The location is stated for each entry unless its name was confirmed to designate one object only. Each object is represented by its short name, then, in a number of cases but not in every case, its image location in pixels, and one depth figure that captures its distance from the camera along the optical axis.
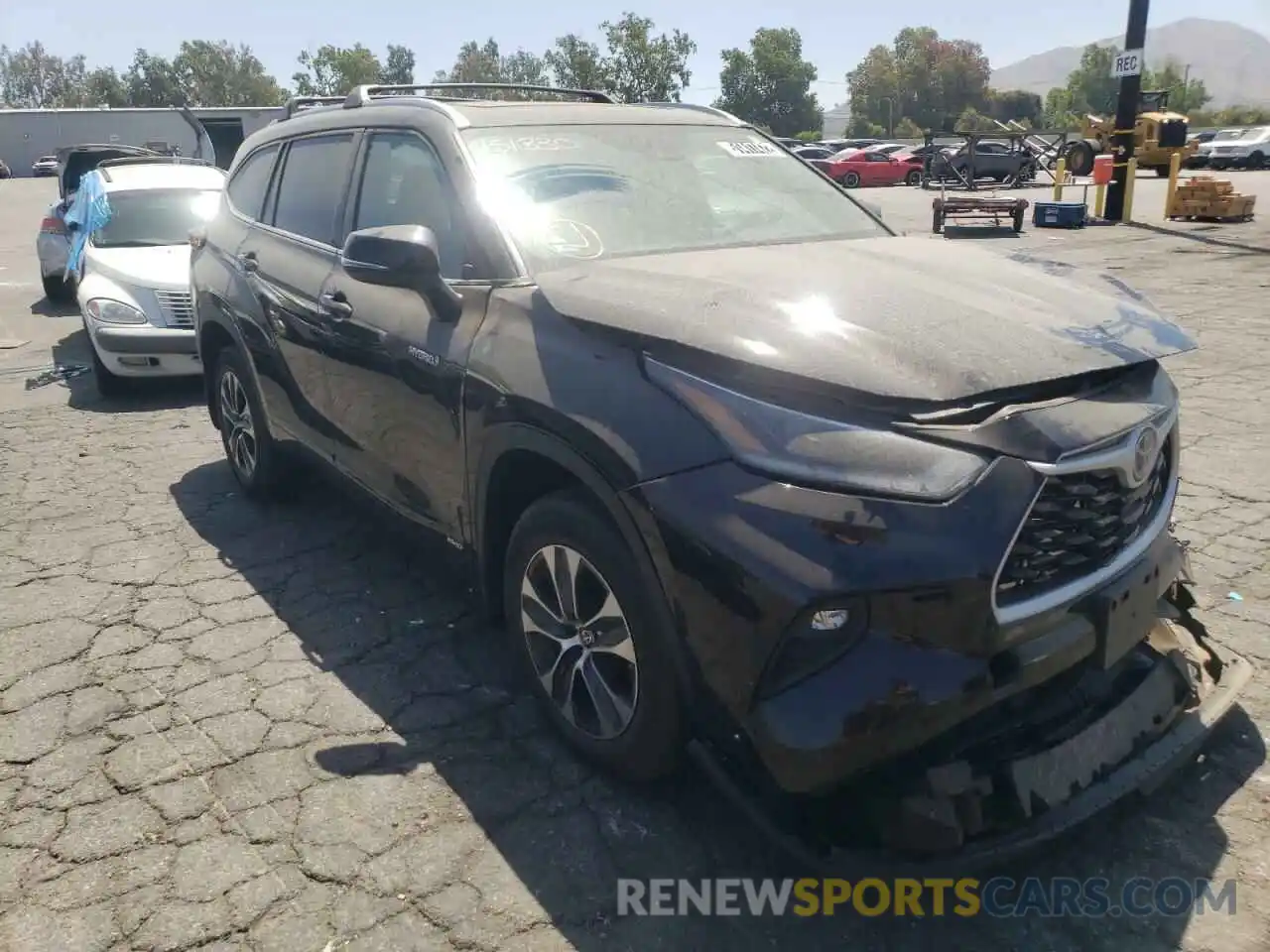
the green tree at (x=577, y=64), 80.12
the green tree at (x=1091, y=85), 118.81
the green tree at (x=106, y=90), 113.44
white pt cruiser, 7.37
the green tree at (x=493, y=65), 123.75
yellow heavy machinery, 22.08
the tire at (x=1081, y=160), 25.81
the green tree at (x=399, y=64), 125.06
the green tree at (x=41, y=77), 126.88
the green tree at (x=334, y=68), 104.25
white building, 41.44
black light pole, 16.53
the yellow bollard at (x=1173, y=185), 18.61
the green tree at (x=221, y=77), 114.69
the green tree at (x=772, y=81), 102.75
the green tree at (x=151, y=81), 110.19
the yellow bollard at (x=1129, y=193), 18.13
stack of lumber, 17.92
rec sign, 16.73
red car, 35.75
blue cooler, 17.83
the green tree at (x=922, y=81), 107.62
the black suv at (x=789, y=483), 2.05
